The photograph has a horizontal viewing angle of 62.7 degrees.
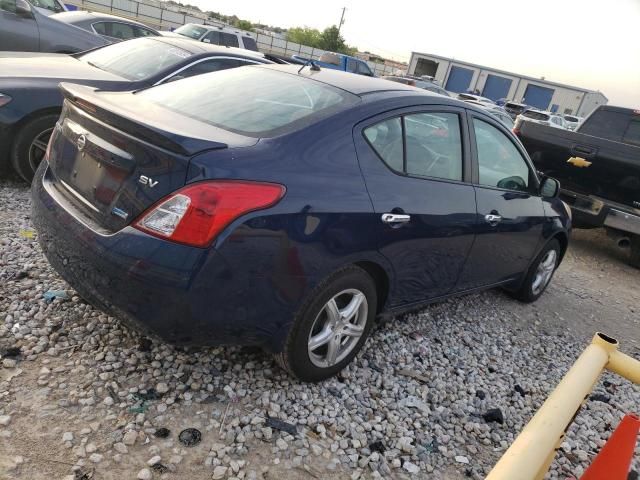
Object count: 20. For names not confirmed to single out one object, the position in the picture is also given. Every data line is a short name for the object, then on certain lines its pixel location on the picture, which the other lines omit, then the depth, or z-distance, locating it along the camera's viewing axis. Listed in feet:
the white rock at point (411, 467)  8.30
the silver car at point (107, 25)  31.60
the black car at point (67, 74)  14.74
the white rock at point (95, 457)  7.07
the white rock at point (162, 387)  8.61
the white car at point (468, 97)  91.19
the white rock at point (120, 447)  7.31
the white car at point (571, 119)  116.43
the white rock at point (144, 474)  6.97
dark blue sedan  7.30
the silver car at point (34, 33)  25.98
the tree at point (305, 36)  223.30
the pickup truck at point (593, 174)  20.99
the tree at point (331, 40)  210.18
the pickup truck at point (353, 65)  74.13
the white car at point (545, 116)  88.69
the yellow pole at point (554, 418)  4.11
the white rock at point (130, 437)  7.46
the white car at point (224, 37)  49.98
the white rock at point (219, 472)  7.23
